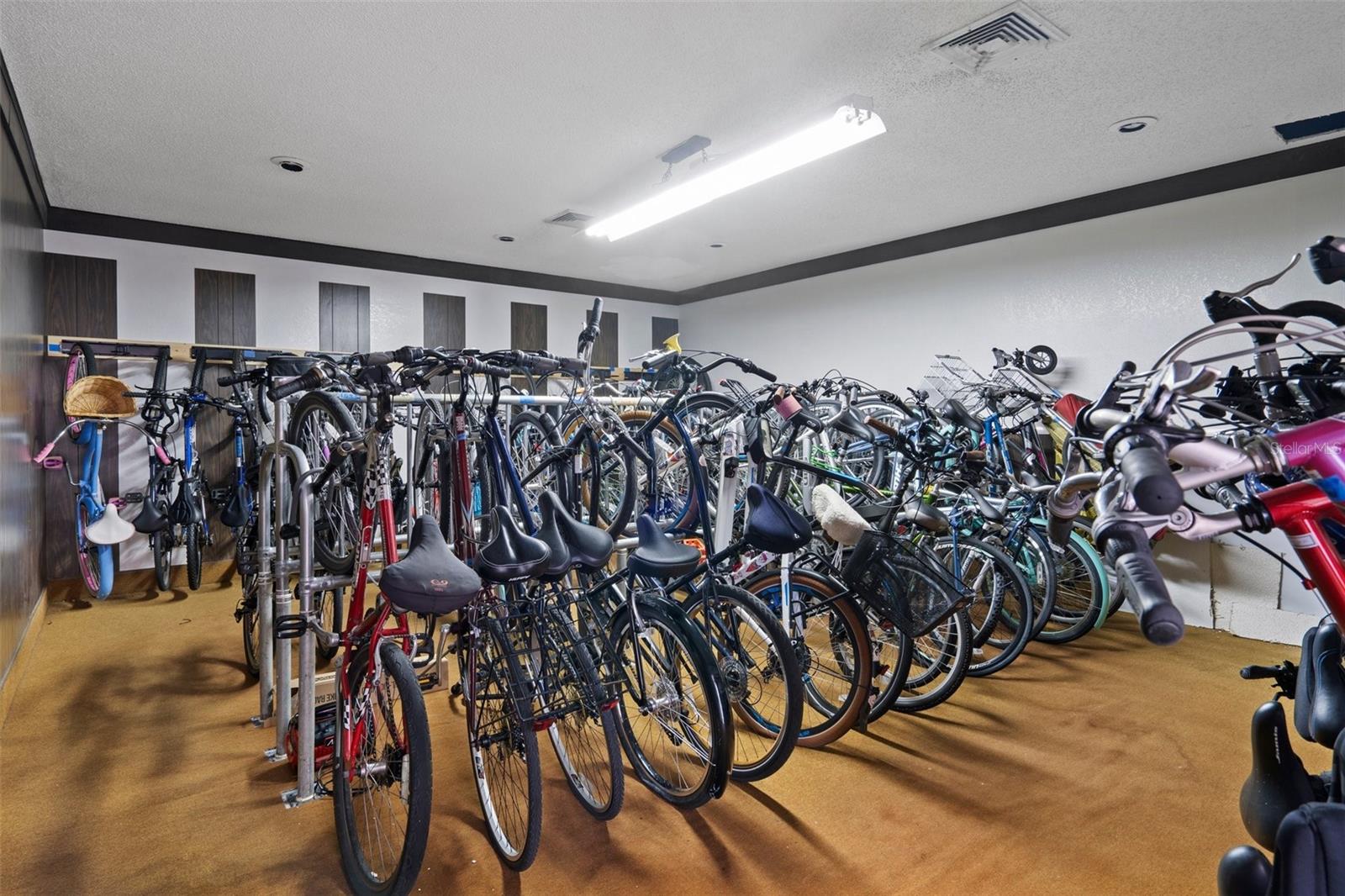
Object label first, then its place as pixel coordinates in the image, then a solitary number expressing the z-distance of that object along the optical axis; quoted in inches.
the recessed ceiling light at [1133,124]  138.6
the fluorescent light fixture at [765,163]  126.1
